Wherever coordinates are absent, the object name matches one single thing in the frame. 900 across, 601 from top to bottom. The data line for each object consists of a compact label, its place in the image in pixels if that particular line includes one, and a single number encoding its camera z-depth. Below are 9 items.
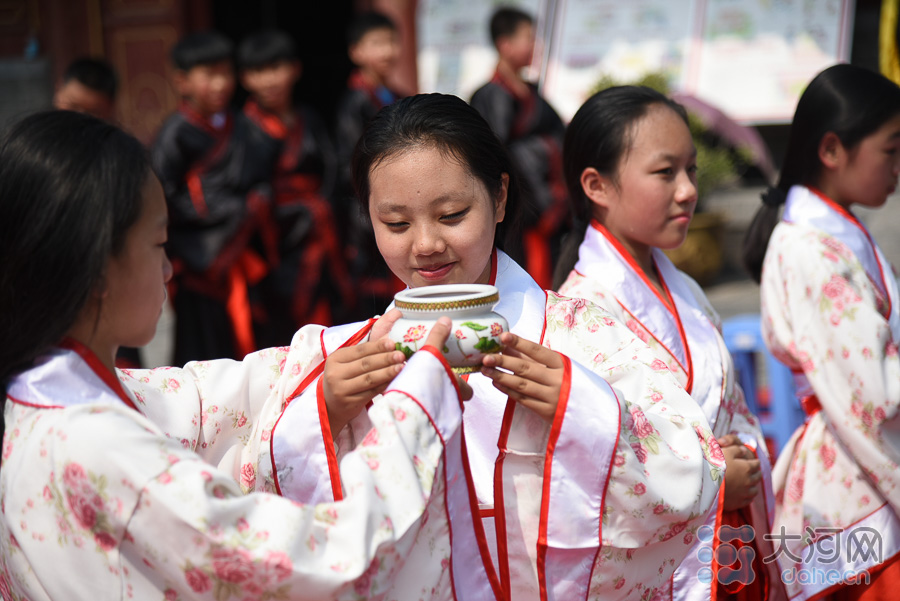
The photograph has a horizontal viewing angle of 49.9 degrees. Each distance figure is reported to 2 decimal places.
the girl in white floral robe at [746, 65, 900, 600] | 2.49
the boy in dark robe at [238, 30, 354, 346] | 5.83
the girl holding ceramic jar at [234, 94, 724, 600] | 1.62
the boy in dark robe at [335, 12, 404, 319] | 6.02
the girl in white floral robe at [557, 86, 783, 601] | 2.28
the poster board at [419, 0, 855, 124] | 6.87
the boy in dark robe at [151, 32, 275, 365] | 5.55
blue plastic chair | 3.56
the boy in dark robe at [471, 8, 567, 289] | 5.62
